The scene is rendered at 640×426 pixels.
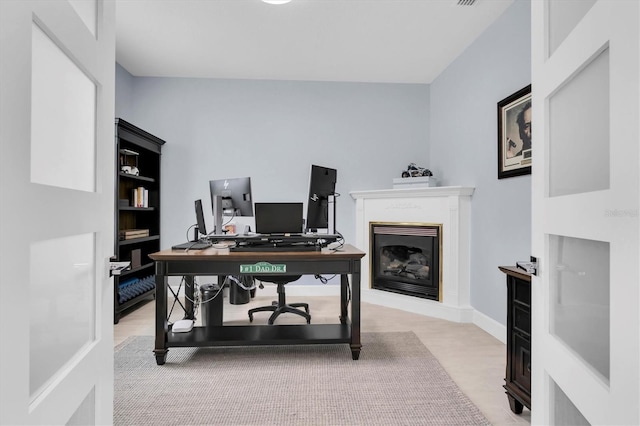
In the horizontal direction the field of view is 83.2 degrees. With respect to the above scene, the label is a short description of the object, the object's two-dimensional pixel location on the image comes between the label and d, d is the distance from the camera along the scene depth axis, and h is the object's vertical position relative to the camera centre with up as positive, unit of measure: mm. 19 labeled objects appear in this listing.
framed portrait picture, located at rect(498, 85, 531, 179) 2635 +633
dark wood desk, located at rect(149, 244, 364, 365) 2412 -387
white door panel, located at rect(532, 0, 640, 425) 630 +10
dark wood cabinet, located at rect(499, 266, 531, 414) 1734 -624
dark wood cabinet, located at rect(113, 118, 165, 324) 3428 +38
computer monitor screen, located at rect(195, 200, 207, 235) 3084 -55
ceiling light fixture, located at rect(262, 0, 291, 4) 2719 +1621
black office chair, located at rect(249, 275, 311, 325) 3170 -889
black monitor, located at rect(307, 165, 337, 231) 2771 +152
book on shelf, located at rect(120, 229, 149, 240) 3554 -216
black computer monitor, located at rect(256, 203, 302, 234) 2666 -36
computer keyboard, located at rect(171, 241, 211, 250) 2690 -249
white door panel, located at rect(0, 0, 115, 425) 545 +4
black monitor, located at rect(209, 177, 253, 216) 2998 +158
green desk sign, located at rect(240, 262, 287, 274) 2436 -368
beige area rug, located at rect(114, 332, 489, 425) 1818 -1021
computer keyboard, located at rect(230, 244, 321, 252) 2568 -241
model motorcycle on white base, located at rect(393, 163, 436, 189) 4035 +408
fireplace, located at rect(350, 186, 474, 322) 3545 -155
